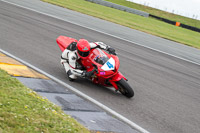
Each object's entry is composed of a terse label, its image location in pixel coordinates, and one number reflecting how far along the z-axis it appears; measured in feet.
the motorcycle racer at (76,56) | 49.06
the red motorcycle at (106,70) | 47.19
